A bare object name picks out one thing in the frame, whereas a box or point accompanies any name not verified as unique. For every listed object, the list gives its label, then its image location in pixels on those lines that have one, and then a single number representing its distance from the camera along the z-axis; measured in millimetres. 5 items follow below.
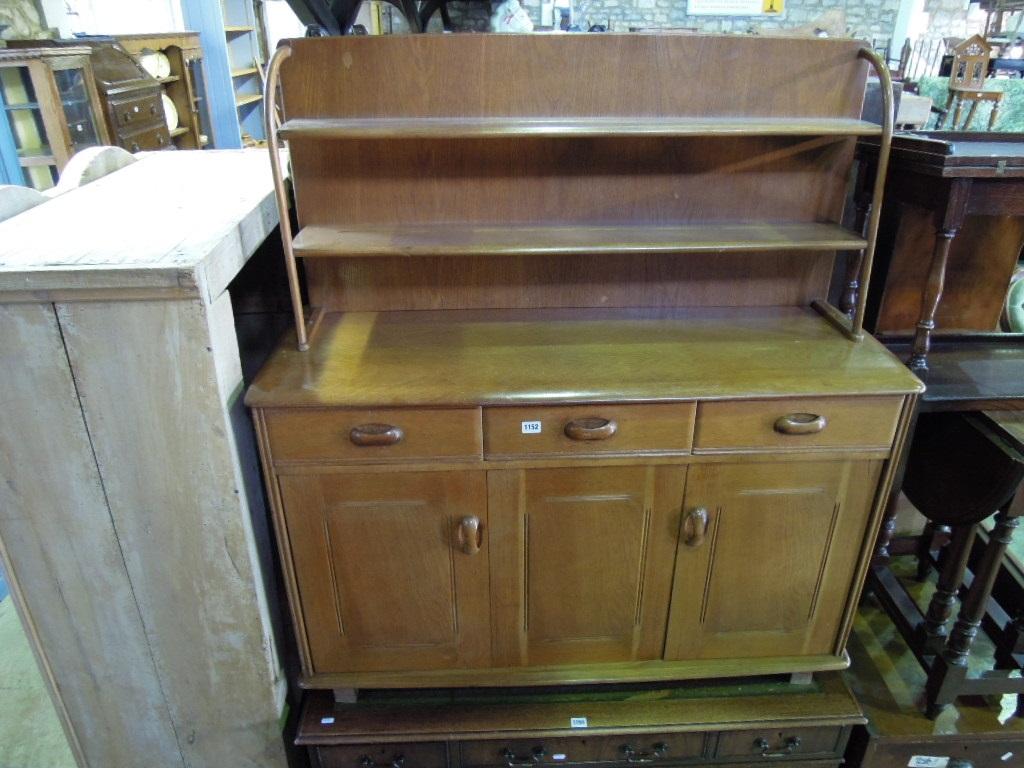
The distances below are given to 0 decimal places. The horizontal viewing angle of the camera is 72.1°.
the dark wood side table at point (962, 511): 1510
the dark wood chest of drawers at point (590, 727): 1651
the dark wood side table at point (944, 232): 1438
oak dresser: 1421
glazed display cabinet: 2455
